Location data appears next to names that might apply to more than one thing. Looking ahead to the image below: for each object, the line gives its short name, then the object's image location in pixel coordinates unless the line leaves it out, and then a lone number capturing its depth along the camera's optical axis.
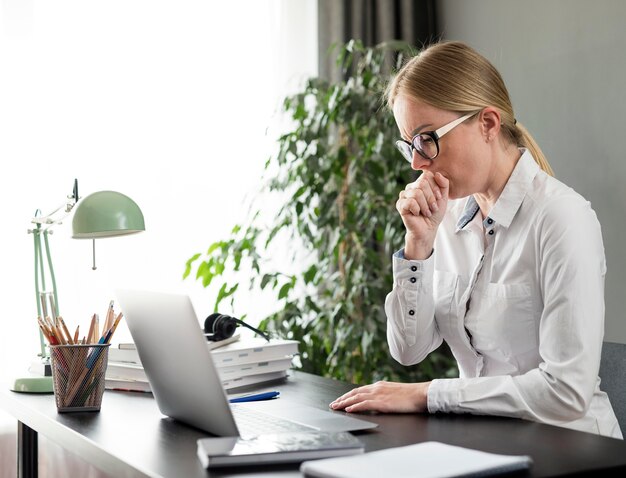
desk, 1.04
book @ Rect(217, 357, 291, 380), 1.68
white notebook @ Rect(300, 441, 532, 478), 0.93
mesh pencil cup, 1.45
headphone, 1.75
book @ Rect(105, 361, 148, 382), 1.68
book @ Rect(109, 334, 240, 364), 1.72
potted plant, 2.77
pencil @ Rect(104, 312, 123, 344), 1.50
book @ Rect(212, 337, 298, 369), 1.68
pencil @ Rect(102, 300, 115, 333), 1.53
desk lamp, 1.63
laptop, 1.15
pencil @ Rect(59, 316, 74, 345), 1.49
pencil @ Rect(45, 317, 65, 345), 1.47
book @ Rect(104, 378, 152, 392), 1.68
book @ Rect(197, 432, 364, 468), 1.03
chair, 1.65
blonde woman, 1.41
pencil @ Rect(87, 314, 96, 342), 1.51
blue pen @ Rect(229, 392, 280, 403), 1.53
